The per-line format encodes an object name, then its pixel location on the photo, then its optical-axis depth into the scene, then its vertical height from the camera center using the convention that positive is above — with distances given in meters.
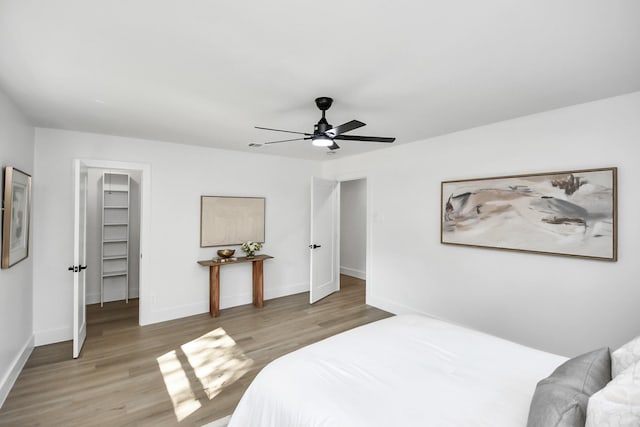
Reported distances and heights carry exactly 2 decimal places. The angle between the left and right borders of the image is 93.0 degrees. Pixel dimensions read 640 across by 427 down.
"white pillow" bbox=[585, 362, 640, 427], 0.91 -0.59
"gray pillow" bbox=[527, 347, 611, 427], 1.05 -0.68
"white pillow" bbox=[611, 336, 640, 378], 1.27 -0.60
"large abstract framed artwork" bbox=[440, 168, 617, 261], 2.61 +0.04
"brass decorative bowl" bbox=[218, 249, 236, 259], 4.44 -0.55
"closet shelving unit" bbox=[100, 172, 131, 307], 5.00 -0.26
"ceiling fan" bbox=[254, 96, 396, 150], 2.51 +0.69
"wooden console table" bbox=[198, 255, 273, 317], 4.29 -0.90
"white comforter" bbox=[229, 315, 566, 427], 1.28 -0.83
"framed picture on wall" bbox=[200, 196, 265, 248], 4.51 -0.07
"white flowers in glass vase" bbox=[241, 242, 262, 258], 4.67 -0.50
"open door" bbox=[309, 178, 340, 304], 4.93 -0.39
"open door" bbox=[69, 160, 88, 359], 3.06 -0.43
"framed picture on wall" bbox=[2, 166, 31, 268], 2.44 -0.01
